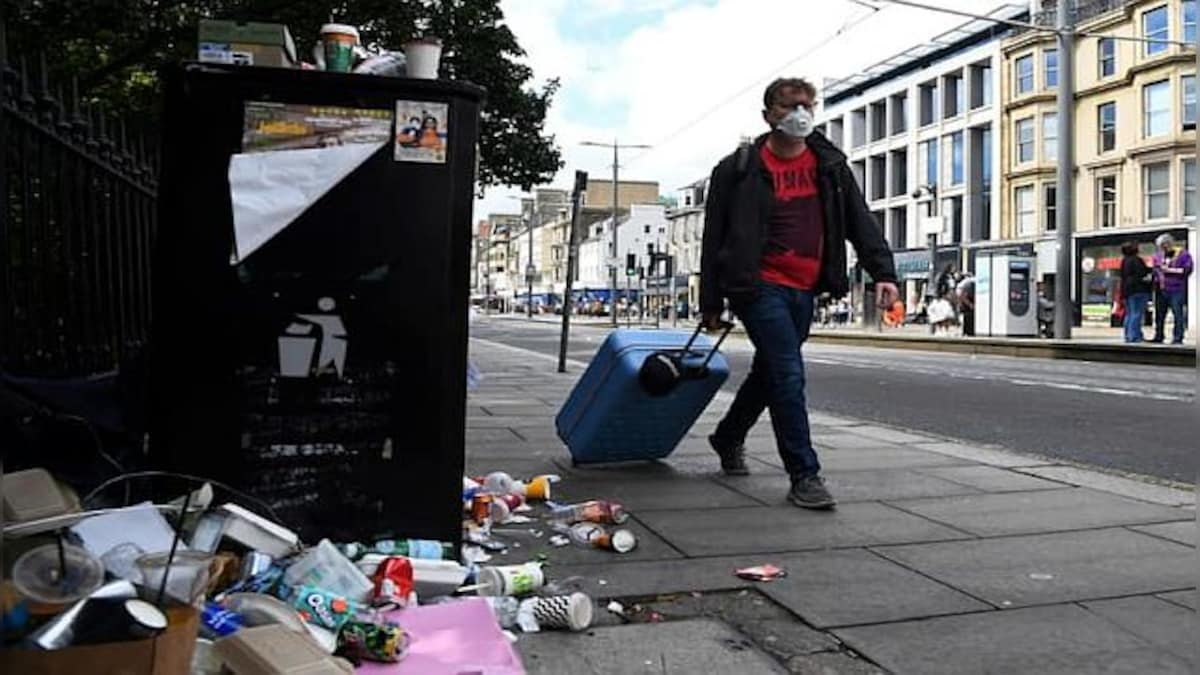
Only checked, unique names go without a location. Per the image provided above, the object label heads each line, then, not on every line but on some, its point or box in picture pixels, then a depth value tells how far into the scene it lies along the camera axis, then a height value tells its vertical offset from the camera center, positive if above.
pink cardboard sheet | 2.31 -0.84
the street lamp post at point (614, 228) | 49.15 +4.20
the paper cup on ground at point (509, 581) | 2.94 -0.82
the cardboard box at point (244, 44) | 2.95 +0.79
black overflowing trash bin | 2.82 +0.04
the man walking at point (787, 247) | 4.32 +0.26
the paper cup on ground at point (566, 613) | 2.71 -0.84
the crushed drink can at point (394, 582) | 2.63 -0.74
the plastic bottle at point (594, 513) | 3.97 -0.84
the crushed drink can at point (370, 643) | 2.32 -0.79
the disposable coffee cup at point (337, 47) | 3.04 +0.79
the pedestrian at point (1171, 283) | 16.78 +0.35
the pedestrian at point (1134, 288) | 16.94 +0.27
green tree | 7.71 +2.84
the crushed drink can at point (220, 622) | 2.16 -0.69
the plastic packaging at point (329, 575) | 2.53 -0.69
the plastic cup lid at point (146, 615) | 1.75 -0.55
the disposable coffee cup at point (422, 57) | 3.05 +0.77
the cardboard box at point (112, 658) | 1.65 -0.59
